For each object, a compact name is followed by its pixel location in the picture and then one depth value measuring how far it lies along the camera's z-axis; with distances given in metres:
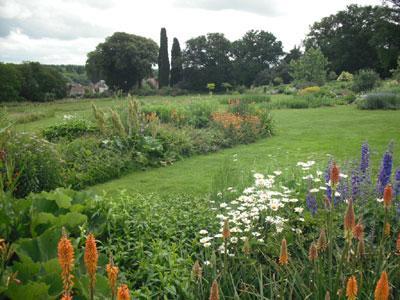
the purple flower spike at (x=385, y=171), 3.92
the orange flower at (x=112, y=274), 1.32
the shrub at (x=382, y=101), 18.57
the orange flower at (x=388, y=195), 1.94
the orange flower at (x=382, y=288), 1.16
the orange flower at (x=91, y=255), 1.23
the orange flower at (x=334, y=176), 2.03
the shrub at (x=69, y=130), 10.87
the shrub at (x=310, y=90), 26.49
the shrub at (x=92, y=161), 7.63
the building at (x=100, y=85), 56.57
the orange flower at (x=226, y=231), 2.15
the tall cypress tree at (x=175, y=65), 49.88
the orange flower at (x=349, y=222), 1.72
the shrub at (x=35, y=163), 6.58
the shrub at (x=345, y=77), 35.51
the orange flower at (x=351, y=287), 1.33
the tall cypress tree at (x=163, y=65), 48.62
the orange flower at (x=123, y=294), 1.14
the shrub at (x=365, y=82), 26.16
